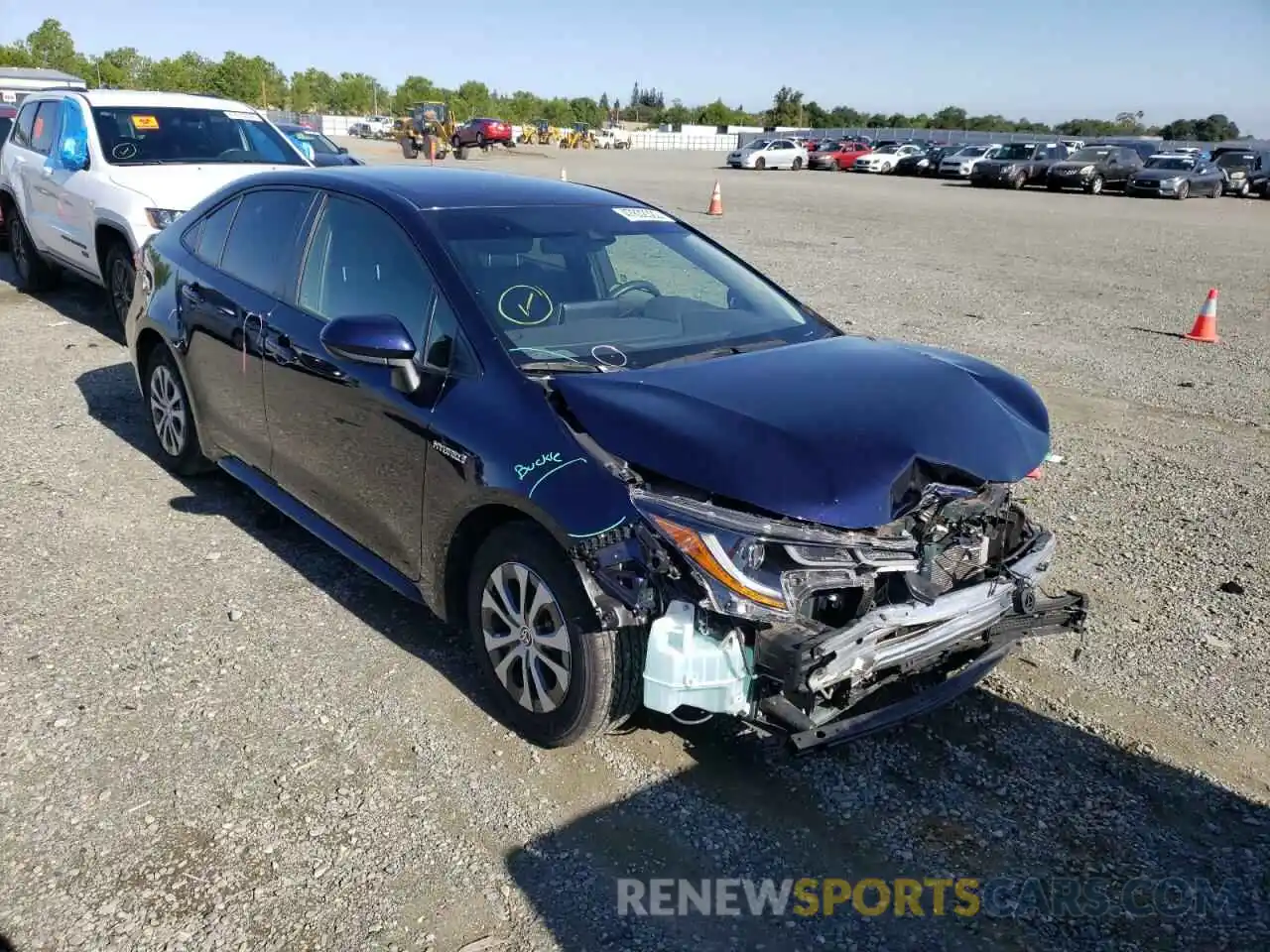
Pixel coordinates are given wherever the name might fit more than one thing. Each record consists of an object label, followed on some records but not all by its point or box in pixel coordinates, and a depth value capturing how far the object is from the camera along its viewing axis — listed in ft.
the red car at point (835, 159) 155.02
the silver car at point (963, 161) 128.29
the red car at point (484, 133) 169.99
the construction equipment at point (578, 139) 224.94
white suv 26.25
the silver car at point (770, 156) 146.82
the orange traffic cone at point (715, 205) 69.10
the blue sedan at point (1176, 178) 104.32
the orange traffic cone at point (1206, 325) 32.76
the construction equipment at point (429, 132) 132.16
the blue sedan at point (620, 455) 9.21
